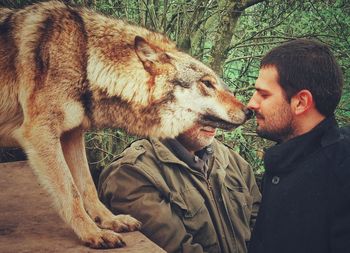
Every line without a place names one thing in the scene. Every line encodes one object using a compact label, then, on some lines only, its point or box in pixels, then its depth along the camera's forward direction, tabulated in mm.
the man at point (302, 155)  1979
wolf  2570
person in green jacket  2760
